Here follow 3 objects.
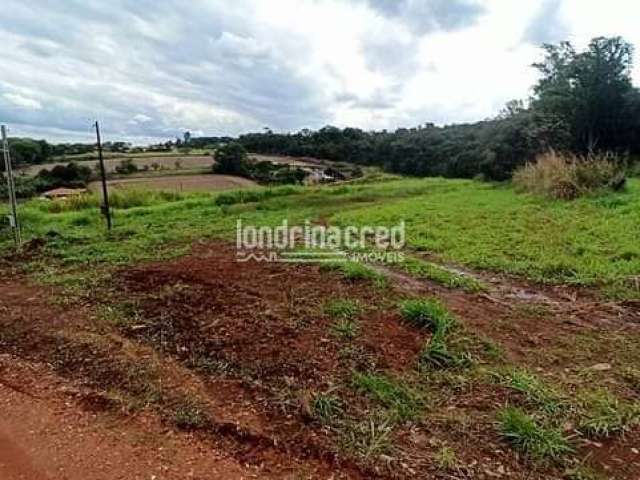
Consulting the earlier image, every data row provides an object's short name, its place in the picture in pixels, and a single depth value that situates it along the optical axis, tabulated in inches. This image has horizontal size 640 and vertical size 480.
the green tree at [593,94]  695.7
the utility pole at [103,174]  303.0
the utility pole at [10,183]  225.0
